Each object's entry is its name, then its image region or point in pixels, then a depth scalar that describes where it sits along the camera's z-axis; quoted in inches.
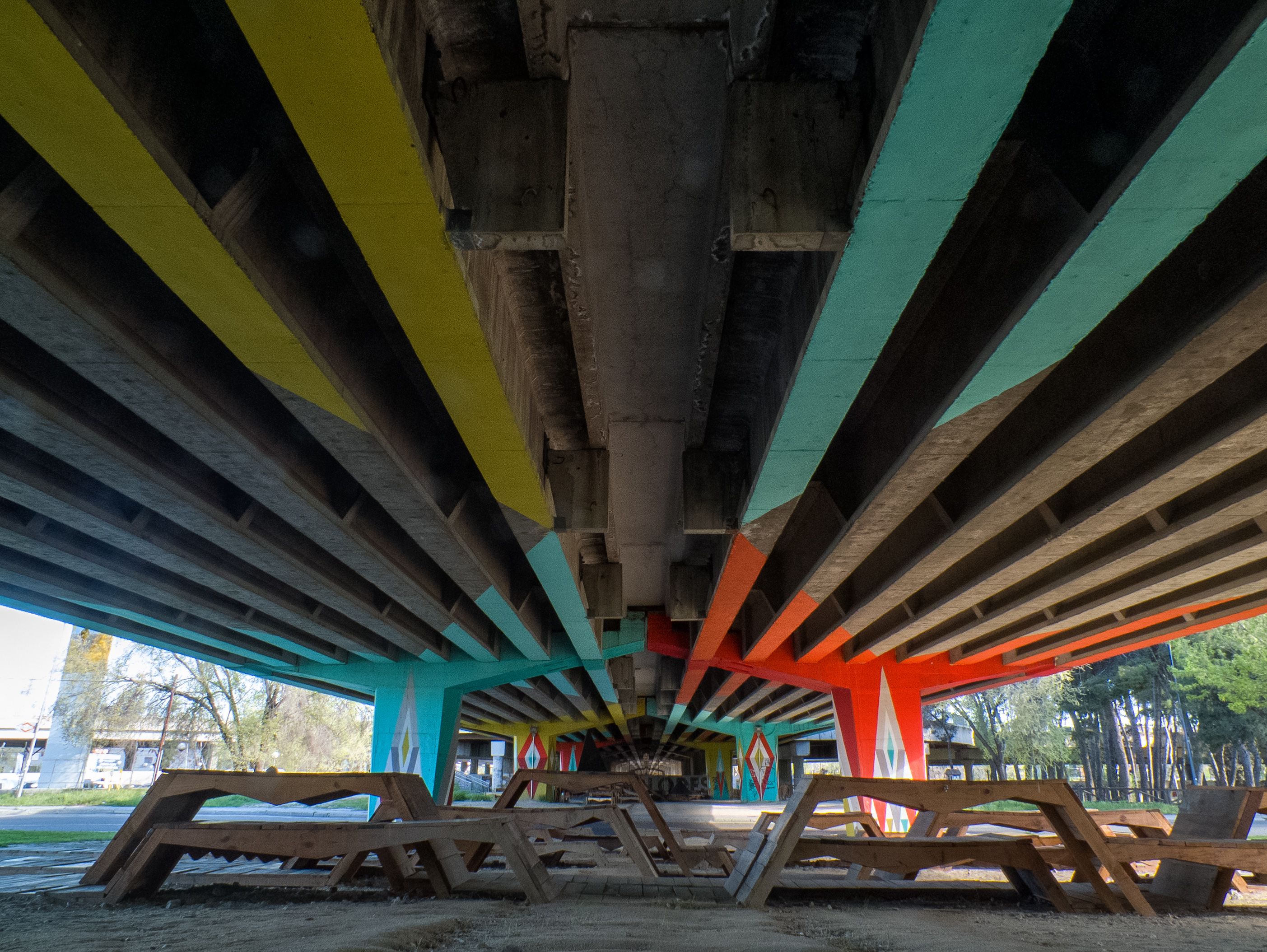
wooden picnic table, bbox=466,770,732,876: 367.6
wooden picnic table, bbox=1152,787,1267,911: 275.9
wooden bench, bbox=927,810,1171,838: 333.4
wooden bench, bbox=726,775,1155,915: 251.6
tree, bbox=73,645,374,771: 1523.1
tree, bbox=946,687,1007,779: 2225.6
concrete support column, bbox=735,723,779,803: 1732.3
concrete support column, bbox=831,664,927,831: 785.6
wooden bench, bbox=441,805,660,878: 314.8
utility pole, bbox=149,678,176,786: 1544.0
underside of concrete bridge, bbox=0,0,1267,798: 137.7
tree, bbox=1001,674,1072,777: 2169.0
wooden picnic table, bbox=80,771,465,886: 268.7
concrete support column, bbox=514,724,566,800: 1839.3
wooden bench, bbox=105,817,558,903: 240.8
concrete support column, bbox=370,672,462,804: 820.6
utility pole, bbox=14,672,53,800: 2167.9
